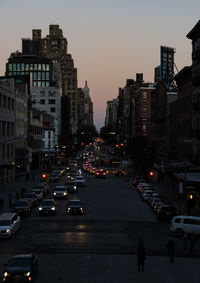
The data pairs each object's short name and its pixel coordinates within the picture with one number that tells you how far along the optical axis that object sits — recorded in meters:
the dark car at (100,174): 95.62
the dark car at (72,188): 66.44
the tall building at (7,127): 75.81
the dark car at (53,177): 87.44
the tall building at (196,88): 58.50
